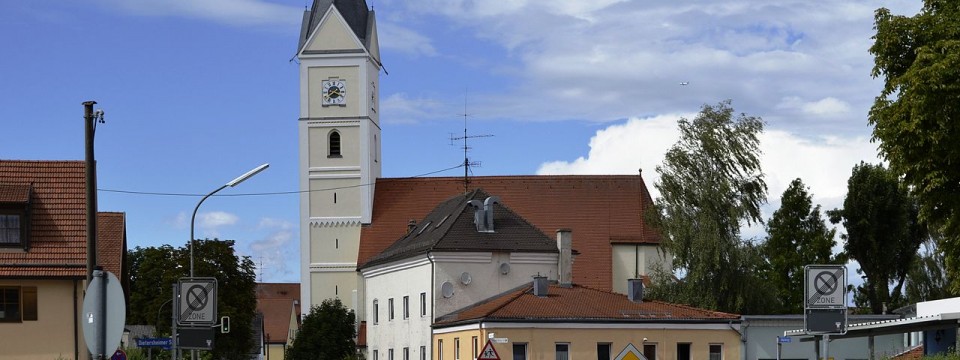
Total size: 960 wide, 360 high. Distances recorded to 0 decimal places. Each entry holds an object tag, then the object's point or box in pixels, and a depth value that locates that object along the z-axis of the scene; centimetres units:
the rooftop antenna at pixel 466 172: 8519
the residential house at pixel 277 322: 13812
